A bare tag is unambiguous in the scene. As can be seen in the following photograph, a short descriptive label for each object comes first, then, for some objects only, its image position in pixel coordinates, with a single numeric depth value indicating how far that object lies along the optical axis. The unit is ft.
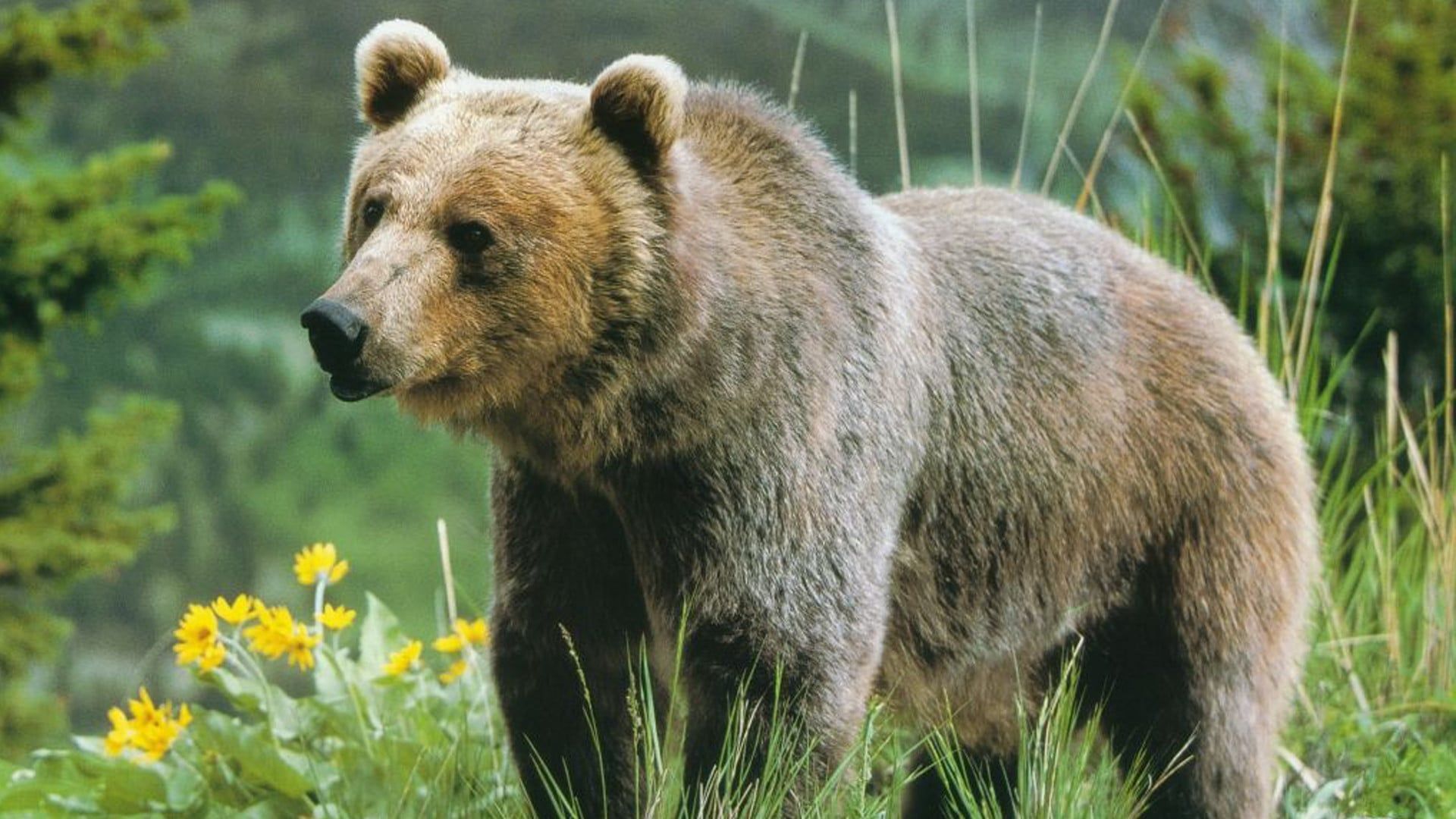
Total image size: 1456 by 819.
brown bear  22.33
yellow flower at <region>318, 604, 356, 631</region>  29.43
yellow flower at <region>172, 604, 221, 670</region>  28.30
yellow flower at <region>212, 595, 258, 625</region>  27.94
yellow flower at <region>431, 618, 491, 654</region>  31.73
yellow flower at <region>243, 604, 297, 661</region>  28.68
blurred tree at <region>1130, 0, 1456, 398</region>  59.57
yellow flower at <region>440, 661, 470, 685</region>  32.55
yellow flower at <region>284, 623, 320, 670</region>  28.76
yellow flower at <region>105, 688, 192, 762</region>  28.63
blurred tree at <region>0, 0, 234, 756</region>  54.13
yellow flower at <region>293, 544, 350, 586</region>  30.12
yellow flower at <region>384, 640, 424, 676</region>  30.12
